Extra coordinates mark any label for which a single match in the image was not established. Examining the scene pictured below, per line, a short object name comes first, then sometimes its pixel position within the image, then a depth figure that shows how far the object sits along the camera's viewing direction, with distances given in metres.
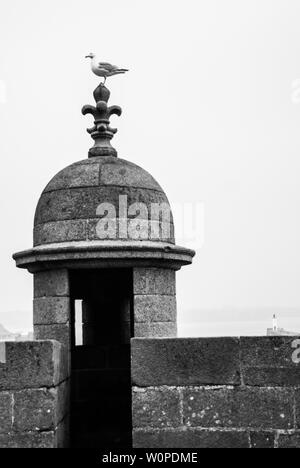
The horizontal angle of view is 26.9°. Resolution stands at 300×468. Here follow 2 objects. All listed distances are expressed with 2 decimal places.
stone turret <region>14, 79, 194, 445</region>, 5.70
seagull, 6.85
